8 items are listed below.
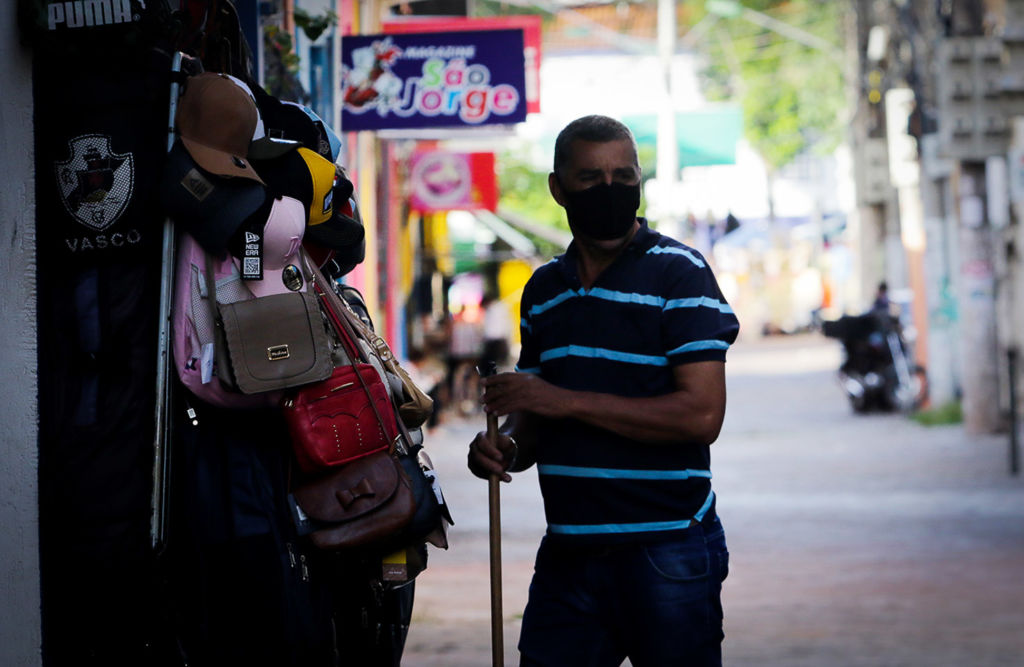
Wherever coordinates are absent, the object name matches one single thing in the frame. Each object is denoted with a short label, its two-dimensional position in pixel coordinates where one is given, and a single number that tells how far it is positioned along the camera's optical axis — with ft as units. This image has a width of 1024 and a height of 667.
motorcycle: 135.36
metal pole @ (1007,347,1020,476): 85.74
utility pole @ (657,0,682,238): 140.26
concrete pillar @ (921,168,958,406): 125.06
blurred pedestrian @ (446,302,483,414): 148.97
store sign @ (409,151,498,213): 131.36
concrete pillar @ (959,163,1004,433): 108.05
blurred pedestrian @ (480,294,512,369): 154.11
